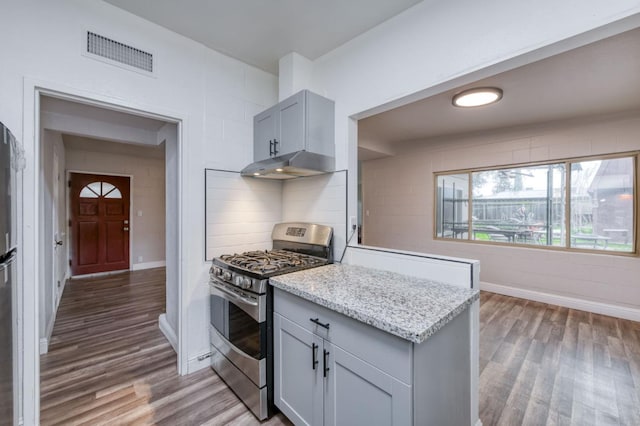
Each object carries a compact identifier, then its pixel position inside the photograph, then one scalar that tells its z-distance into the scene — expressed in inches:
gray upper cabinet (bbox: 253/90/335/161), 85.2
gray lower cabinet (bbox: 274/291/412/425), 44.6
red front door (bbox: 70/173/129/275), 206.1
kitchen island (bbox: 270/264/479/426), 42.6
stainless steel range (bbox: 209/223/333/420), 68.7
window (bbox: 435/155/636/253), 135.9
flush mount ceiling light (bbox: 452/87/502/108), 107.0
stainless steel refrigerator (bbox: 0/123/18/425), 41.5
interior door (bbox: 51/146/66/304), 134.0
